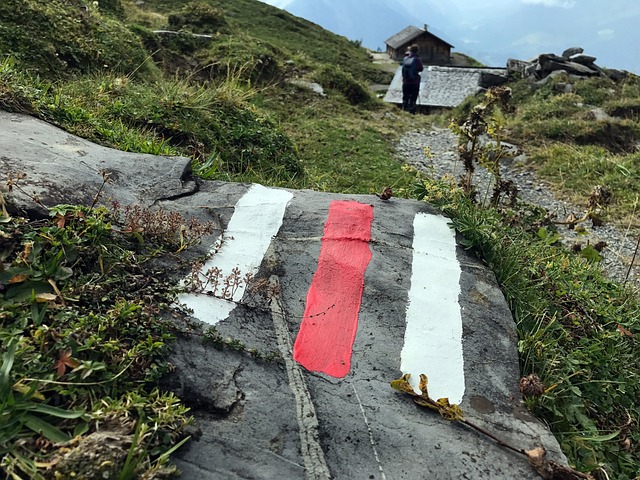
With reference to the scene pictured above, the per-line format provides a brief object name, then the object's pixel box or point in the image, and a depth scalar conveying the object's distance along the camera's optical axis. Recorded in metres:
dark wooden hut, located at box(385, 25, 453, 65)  34.31
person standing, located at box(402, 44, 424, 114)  14.29
